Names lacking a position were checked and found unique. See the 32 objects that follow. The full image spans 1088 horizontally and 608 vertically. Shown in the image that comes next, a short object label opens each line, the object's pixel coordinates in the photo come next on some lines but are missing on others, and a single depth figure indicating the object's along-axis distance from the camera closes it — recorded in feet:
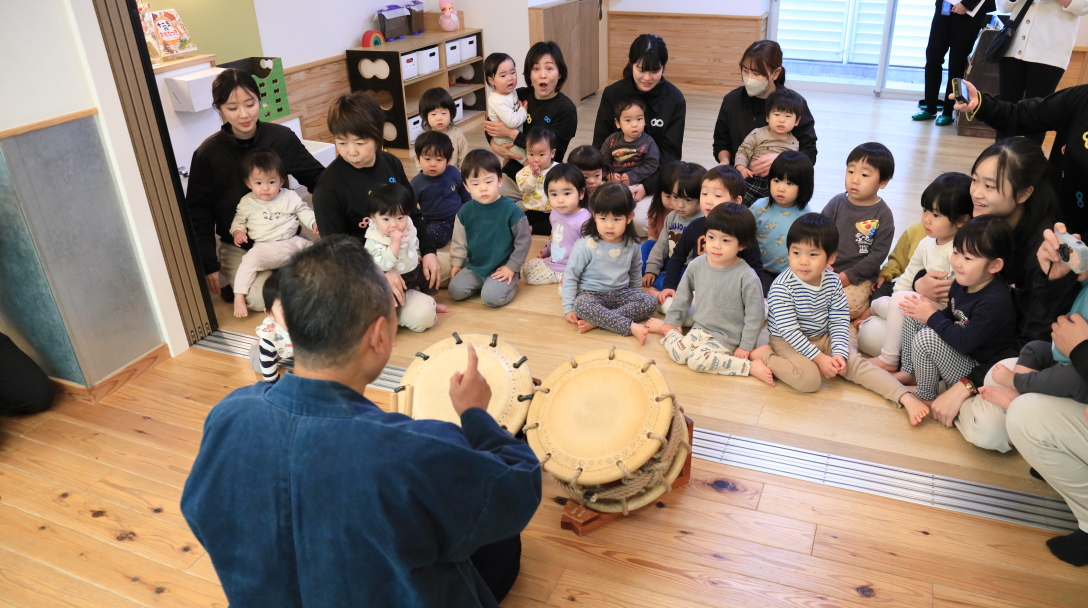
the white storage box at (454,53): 19.66
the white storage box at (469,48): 20.35
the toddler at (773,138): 12.00
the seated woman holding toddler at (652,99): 13.35
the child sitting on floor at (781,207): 10.53
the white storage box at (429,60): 18.62
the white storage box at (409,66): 17.97
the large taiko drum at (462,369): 7.29
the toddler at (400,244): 10.34
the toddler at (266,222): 11.10
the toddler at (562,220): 11.56
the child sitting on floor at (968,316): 7.90
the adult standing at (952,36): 18.15
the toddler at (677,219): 11.05
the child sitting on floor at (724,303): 9.18
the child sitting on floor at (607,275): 10.36
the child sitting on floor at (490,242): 11.48
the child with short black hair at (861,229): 10.28
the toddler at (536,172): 13.11
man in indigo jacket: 4.11
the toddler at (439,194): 12.73
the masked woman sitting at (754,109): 12.35
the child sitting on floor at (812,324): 8.86
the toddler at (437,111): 13.21
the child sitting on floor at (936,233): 9.18
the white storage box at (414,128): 18.71
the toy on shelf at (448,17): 19.92
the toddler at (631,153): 13.17
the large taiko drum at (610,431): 6.70
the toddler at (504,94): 13.92
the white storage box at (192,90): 12.32
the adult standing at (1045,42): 13.33
